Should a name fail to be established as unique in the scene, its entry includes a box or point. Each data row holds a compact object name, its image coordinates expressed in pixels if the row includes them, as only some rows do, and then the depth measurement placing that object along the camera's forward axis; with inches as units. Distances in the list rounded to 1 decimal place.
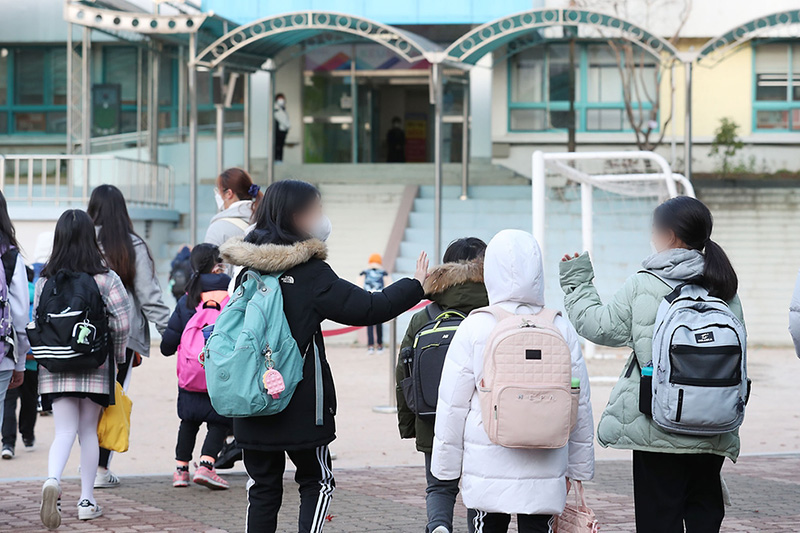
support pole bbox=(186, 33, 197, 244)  741.8
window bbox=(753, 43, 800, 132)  1047.6
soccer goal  712.4
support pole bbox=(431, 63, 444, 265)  722.2
